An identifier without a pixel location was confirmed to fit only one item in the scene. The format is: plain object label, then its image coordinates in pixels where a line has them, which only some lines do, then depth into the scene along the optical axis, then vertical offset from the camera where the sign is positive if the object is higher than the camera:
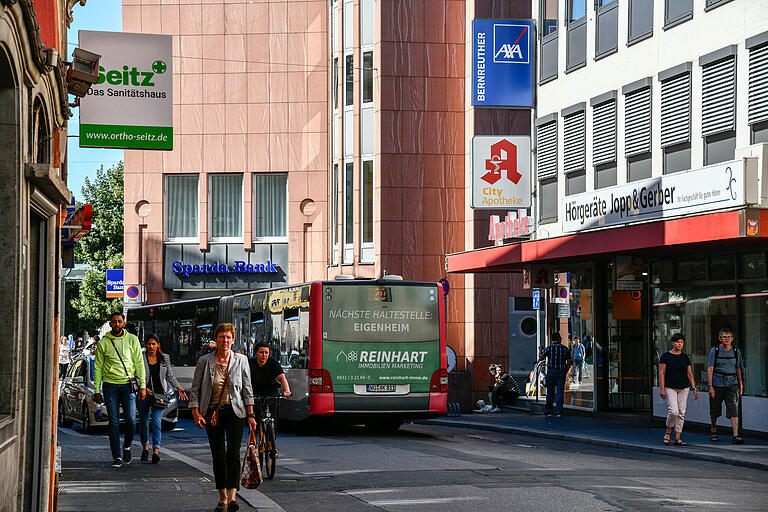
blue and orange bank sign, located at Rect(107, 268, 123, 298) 41.59 +1.07
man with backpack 19.33 -0.93
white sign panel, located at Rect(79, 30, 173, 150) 18.94 +3.29
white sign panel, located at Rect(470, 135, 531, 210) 28.06 +3.15
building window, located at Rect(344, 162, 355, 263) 40.06 +3.49
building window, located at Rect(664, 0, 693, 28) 22.41 +5.34
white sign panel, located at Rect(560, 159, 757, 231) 19.09 +1.99
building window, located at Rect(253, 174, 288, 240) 48.25 +4.13
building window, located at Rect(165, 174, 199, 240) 48.56 +4.09
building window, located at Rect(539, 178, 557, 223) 28.17 +2.52
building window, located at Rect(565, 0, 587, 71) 26.75 +5.85
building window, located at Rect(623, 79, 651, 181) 23.91 +3.48
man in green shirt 15.59 -0.69
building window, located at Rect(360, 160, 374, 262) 39.12 +3.20
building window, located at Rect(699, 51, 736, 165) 20.91 +3.43
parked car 23.56 -1.61
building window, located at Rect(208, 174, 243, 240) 48.28 +3.91
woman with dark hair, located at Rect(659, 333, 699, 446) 19.25 -1.03
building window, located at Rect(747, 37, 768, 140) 19.88 +3.51
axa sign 27.56 +5.42
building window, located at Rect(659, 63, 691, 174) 22.41 +3.45
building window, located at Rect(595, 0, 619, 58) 25.31 +5.71
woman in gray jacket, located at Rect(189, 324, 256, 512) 11.39 -0.75
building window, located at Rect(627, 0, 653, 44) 23.91 +5.54
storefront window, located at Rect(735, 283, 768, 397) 20.70 -0.40
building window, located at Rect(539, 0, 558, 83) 28.20 +6.05
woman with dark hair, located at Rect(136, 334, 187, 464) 16.24 -0.92
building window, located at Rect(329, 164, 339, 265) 41.12 +3.29
